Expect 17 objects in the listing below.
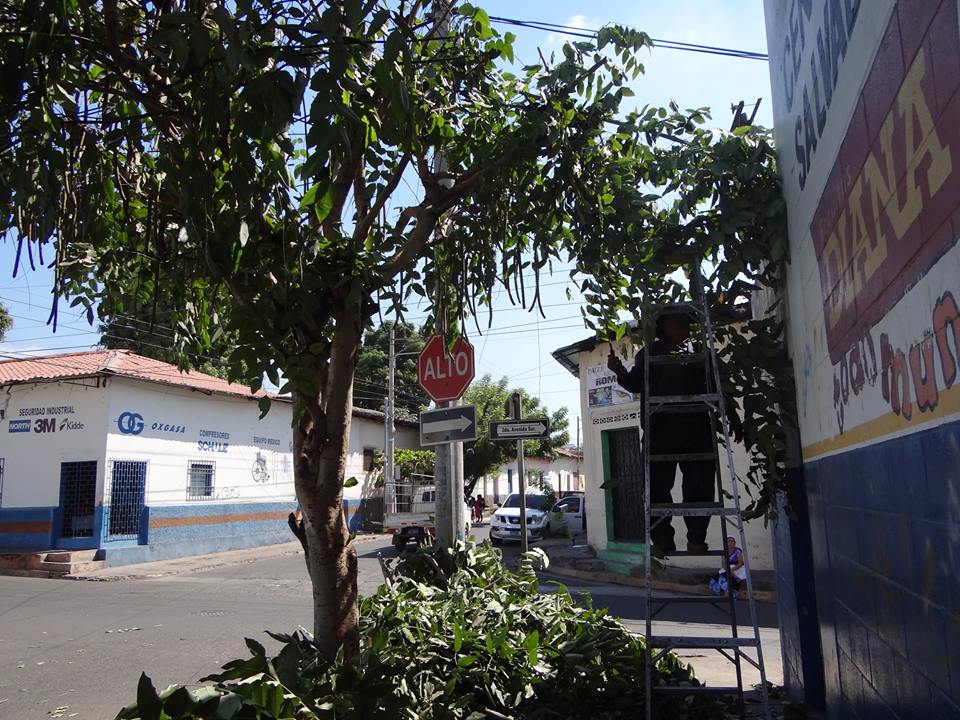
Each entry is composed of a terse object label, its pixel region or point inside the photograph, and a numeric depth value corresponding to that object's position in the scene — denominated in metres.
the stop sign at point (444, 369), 6.55
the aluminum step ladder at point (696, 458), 4.19
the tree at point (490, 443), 31.98
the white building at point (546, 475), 46.03
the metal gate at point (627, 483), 14.81
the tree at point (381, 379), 39.75
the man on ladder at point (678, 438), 5.16
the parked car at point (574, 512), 25.56
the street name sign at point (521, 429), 8.76
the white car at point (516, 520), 22.33
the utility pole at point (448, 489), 6.62
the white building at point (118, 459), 17.34
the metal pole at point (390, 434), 25.06
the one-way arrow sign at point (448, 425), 6.52
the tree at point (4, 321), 22.62
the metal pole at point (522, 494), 9.26
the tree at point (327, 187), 3.10
